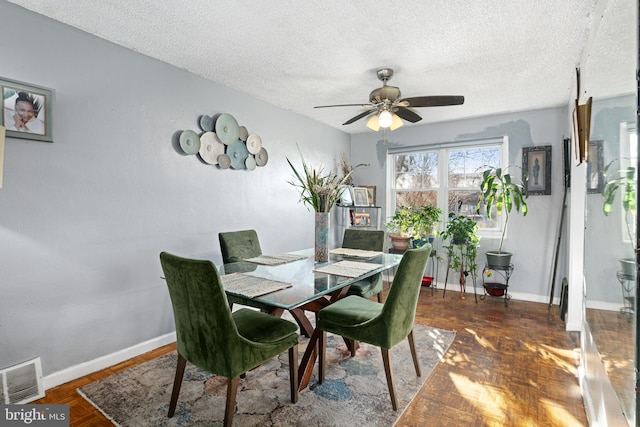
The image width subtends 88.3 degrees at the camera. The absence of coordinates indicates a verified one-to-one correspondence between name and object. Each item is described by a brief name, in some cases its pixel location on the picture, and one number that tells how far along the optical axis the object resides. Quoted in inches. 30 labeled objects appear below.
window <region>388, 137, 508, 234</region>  168.9
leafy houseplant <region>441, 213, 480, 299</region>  155.6
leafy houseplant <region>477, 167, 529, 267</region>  145.8
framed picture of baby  73.6
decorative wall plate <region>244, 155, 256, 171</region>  132.0
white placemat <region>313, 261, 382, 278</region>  79.0
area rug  68.6
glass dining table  62.6
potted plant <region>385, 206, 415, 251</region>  170.6
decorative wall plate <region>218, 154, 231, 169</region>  121.7
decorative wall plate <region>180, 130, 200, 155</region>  108.6
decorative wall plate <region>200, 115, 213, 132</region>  115.4
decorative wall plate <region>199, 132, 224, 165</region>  115.8
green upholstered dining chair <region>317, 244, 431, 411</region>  70.4
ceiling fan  98.6
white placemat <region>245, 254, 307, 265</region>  94.4
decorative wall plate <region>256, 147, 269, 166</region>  137.9
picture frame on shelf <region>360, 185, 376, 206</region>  196.4
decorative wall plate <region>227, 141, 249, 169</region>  126.3
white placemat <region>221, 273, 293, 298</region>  64.4
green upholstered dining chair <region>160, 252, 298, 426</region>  56.0
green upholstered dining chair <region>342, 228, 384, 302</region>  108.8
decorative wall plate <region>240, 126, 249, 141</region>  129.7
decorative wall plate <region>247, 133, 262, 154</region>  133.1
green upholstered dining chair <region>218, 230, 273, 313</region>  105.5
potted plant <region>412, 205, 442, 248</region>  169.3
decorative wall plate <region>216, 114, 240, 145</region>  120.3
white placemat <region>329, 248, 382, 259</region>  103.6
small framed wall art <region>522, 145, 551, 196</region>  150.0
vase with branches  93.8
